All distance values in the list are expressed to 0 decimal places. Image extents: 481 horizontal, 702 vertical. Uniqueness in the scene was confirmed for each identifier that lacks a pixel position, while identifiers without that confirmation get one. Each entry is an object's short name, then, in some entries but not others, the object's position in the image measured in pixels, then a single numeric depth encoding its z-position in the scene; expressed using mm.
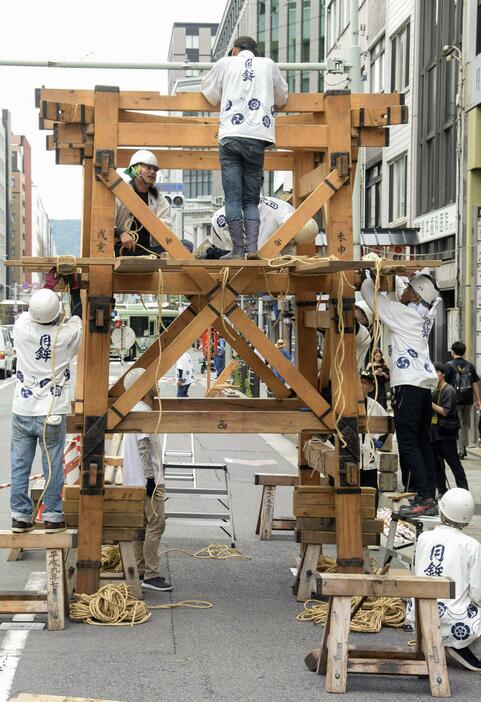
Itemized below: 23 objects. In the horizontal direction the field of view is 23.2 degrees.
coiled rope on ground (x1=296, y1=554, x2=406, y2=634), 8516
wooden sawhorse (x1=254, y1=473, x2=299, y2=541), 12141
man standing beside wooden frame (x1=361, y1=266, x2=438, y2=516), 9008
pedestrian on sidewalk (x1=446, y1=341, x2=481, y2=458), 18531
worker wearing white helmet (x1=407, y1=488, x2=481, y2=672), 7215
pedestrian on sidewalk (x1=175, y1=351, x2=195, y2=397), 26859
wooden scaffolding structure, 8727
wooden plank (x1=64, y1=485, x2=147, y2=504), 8977
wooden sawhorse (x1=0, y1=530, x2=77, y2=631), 8227
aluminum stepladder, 11812
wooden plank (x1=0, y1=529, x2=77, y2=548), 8258
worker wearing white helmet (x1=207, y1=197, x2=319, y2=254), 9414
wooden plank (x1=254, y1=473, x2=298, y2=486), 12117
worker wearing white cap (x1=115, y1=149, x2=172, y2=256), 9375
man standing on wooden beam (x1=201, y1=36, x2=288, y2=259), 8656
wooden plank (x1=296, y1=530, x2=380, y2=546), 9383
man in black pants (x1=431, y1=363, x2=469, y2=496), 14641
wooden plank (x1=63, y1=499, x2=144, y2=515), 8969
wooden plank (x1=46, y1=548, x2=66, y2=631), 8219
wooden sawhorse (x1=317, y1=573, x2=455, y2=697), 6879
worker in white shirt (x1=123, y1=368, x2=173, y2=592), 9695
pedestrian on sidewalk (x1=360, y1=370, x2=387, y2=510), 10180
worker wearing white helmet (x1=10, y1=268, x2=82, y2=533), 8836
